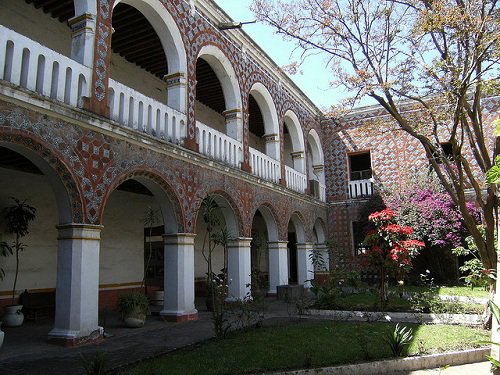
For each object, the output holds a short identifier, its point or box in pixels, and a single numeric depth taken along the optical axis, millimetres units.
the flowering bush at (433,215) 14242
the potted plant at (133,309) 7754
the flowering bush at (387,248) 8852
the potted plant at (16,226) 8148
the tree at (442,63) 7031
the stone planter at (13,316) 7923
